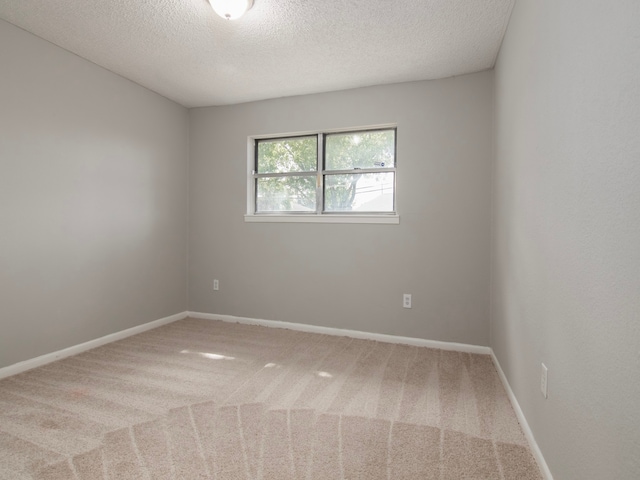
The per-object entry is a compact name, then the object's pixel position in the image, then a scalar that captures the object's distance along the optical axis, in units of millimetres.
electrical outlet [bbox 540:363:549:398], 1443
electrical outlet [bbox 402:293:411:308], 3139
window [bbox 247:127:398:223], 3301
